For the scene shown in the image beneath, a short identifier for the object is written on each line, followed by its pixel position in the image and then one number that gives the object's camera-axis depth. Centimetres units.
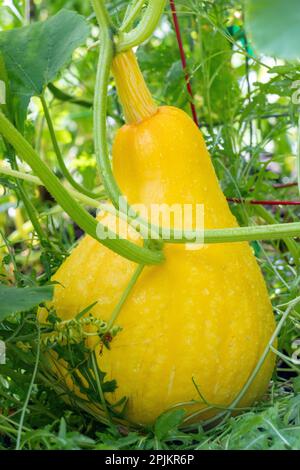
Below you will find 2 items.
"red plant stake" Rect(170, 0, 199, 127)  111
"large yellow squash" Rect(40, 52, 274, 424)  91
